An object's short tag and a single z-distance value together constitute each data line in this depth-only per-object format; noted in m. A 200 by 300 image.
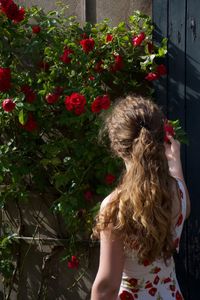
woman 2.10
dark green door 3.79
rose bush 3.78
